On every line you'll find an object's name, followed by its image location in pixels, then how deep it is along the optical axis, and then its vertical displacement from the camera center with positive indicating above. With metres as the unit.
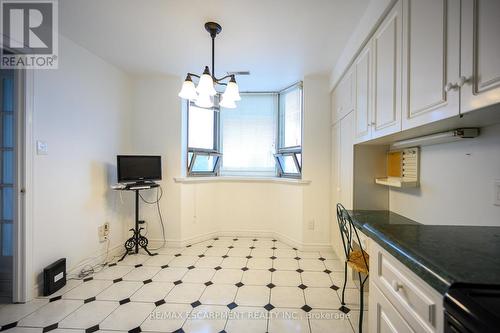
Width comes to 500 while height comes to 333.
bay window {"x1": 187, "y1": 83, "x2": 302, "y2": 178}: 3.38 +0.49
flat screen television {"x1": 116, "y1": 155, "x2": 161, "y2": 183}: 2.59 -0.06
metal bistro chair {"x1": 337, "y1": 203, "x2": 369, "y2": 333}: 1.57 -0.77
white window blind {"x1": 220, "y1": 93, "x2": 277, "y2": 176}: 3.51 +0.55
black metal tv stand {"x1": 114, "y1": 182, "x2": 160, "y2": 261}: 2.72 -1.05
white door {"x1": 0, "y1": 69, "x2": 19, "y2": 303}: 1.89 -0.07
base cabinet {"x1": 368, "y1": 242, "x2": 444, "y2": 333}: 0.65 -0.51
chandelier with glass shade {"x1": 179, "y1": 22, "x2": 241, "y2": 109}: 1.65 +0.64
